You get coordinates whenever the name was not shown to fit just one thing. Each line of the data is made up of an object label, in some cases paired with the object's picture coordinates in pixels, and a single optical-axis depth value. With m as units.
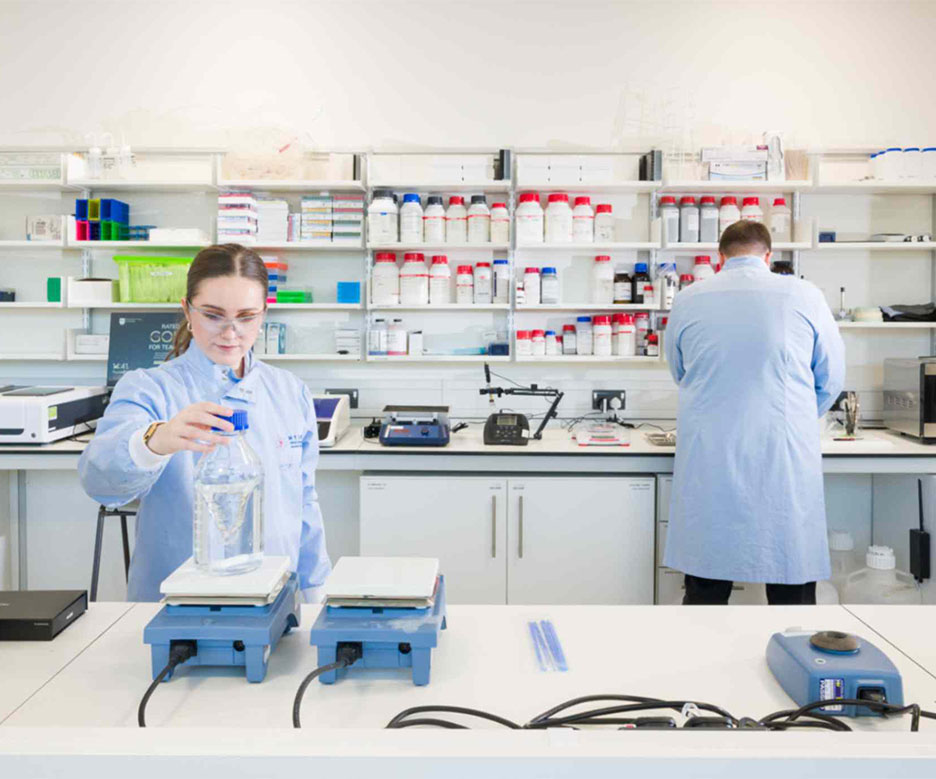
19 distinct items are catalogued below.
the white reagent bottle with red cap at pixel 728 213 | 3.64
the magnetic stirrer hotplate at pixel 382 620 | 1.14
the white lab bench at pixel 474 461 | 3.07
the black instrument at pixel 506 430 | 3.20
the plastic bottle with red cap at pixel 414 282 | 3.63
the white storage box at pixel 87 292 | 3.64
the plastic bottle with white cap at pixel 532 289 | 3.67
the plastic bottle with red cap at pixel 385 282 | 3.64
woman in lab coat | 1.66
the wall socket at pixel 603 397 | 3.79
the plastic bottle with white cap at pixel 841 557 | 3.22
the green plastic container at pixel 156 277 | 3.62
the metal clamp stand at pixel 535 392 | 3.36
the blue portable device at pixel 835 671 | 1.06
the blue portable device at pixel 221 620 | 1.14
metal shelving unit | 3.58
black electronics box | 1.32
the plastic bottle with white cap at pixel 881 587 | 3.14
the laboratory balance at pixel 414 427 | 3.15
